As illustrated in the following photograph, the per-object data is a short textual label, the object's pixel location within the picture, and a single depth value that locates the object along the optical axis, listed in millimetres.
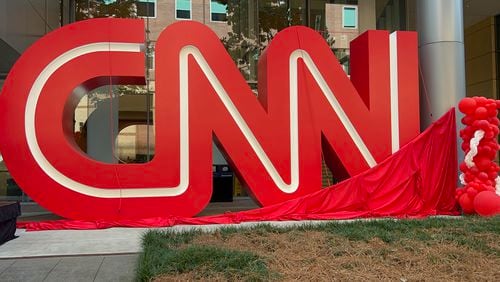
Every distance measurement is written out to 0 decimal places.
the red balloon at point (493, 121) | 9795
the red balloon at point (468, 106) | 9828
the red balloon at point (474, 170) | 9844
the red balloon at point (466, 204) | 9773
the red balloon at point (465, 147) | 9914
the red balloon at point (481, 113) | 9688
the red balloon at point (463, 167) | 9984
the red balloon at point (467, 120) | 9844
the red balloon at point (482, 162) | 9797
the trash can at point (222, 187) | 15445
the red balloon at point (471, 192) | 9719
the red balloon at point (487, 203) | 9219
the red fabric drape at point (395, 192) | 9797
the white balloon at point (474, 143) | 9602
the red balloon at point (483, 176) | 9750
